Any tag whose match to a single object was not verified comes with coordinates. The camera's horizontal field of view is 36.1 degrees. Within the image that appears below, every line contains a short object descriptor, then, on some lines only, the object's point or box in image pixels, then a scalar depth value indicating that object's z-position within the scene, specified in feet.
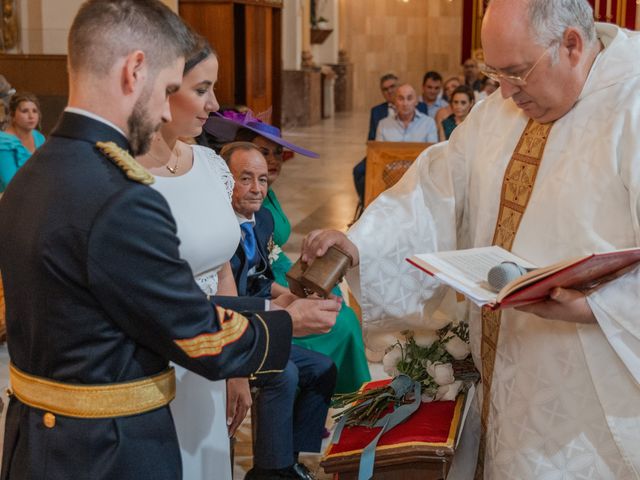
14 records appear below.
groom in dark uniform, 5.74
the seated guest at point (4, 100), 22.23
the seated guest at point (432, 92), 39.42
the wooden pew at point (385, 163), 23.87
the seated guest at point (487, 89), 37.09
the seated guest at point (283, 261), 13.80
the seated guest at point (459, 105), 29.68
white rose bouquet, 10.05
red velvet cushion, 9.31
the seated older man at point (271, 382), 11.87
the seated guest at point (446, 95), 33.19
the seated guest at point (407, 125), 31.50
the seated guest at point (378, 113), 31.81
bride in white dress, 7.84
